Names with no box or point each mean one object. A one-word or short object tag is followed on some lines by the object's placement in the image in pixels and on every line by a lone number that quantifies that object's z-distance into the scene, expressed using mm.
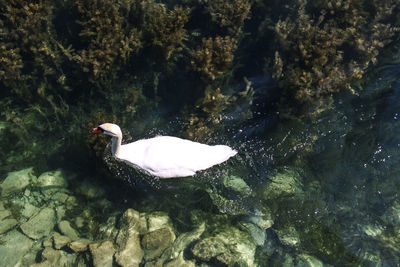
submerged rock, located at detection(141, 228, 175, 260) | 5535
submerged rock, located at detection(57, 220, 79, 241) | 5742
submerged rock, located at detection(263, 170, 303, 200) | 5992
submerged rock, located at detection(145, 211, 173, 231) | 5773
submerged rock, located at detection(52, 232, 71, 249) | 5531
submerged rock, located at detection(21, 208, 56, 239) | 5723
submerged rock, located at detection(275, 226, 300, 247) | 5672
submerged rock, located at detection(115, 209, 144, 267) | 5391
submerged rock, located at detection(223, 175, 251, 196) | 6017
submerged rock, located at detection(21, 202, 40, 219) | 5922
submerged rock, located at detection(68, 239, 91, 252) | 5457
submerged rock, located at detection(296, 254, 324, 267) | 5531
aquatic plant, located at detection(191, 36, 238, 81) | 6660
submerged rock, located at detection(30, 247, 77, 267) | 5352
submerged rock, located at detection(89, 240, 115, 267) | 5320
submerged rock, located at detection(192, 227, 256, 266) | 5395
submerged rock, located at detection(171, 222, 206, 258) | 5559
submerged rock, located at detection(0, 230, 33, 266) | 5402
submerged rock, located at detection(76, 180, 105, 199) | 6172
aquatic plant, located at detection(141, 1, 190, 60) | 6867
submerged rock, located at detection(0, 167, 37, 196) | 6041
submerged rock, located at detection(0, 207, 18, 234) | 5676
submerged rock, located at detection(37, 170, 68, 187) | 6195
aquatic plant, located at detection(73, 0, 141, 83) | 6539
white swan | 5285
